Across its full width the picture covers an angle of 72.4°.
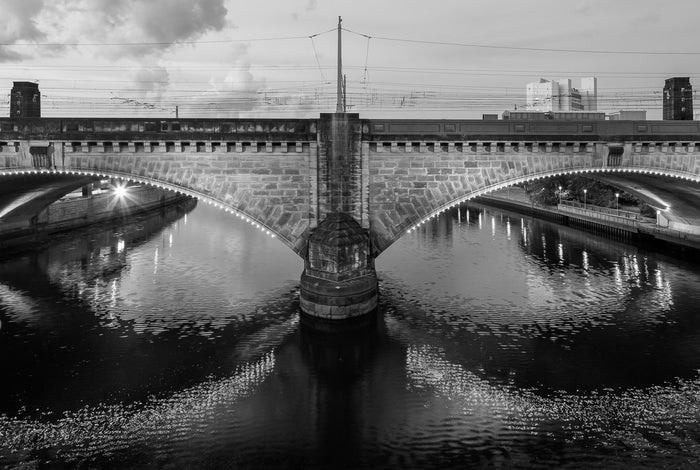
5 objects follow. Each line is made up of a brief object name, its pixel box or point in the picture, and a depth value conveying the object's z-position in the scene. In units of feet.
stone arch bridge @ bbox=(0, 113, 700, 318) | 88.63
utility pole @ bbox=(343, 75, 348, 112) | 94.26
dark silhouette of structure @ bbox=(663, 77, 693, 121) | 106.52
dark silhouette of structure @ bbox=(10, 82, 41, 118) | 101.04
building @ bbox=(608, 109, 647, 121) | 138.41
